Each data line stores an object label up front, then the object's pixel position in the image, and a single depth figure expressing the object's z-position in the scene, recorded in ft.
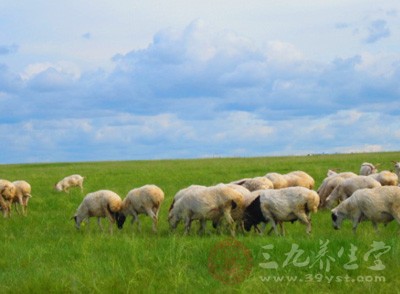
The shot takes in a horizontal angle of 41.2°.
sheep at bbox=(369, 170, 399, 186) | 64.59
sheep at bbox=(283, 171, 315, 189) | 70.85
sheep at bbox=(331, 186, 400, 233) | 44.01
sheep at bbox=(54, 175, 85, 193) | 105.70
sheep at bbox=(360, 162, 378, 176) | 90.99
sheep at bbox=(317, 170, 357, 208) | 66.22
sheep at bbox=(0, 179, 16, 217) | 71.00
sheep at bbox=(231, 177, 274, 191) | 61.05
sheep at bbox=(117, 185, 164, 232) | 56.49
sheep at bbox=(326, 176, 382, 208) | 58.29
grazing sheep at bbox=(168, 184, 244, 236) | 48.70
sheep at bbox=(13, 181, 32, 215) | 76.95
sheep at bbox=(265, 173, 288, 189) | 68.08
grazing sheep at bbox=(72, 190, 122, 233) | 57.52
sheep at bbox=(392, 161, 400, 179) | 84.03
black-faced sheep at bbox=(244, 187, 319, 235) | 47.06
